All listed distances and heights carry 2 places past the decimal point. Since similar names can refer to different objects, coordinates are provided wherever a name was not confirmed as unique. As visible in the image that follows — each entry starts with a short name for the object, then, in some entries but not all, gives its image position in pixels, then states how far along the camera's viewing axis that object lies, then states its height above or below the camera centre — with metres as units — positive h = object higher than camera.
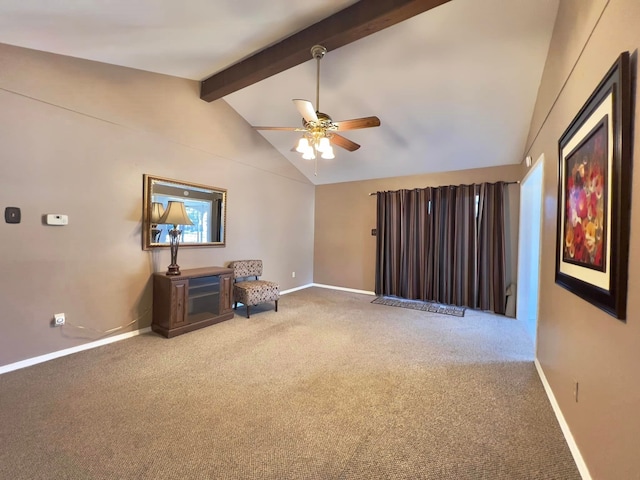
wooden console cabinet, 3.22 -0.79
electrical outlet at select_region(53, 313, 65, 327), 2.68 -0.82
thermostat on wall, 2.60 +0.16
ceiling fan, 2.46 +1.07
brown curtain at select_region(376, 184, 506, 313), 4.44 -0.07
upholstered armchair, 4.03 -0.73
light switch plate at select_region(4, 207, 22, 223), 2.37 +0.18
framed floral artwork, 1.15 +0.24
